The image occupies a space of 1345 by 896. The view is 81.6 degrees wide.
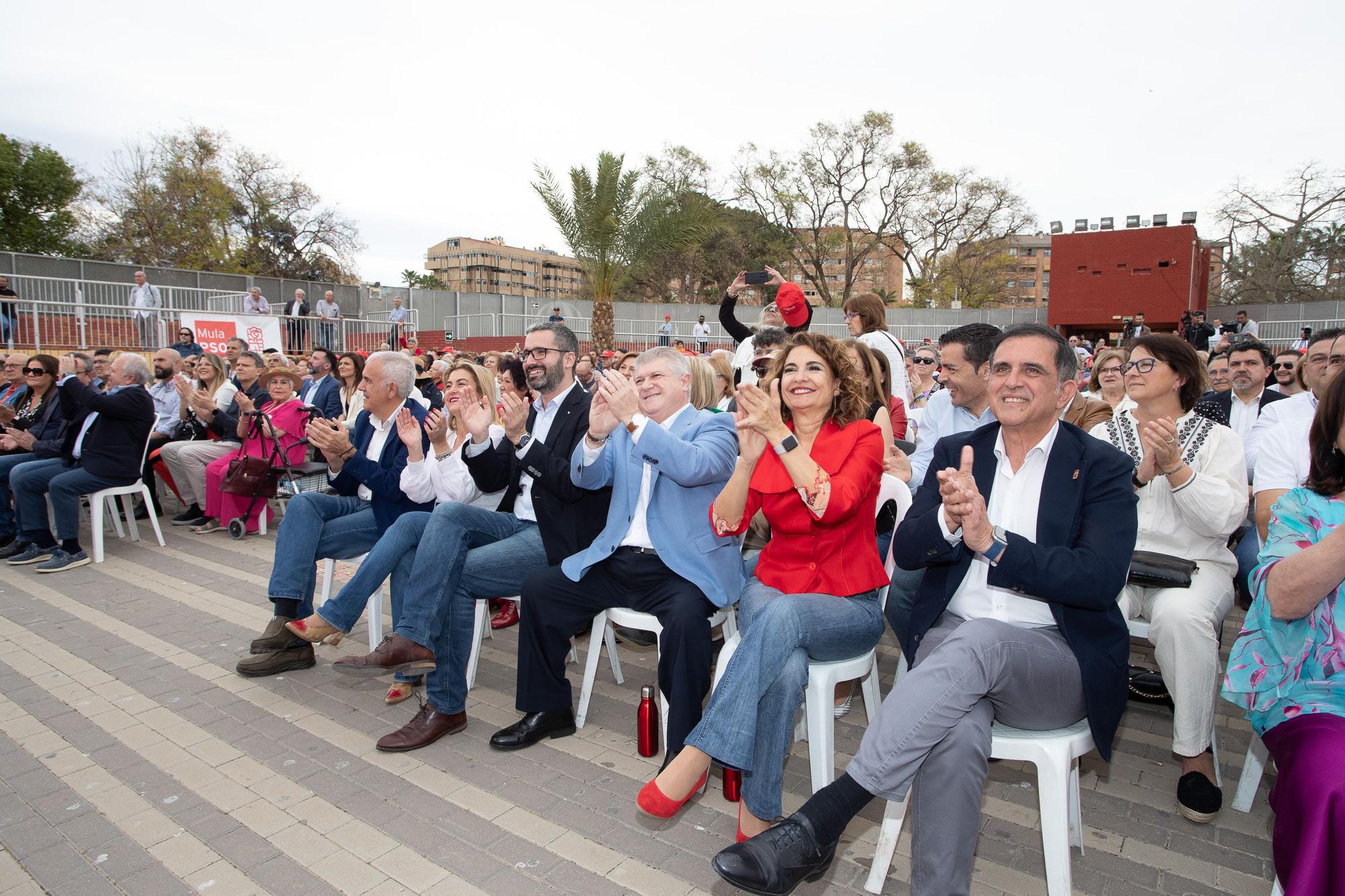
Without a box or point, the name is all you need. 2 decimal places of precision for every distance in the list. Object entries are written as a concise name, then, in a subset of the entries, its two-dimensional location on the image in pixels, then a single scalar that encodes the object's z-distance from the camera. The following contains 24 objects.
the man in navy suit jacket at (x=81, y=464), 5.81
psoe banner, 13.25
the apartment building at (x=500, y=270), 96.81
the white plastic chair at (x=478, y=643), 3.70
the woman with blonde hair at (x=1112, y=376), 4.91
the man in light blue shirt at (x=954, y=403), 3.34
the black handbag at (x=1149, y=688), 3.63
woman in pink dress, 5.94
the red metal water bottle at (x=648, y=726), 3.13
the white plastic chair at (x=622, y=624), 3.14
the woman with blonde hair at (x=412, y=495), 3.69
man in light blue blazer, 3.04
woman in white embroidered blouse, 2.69
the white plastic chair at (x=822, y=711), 2.60
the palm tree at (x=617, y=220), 16.09
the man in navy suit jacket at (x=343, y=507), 3.95
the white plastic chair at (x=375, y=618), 4.02
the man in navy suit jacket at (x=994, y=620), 2.08
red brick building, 31.47
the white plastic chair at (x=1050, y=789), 2.10
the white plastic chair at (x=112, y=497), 5.93
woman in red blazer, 2.43
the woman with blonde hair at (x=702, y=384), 3.74
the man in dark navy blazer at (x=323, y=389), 7.18
